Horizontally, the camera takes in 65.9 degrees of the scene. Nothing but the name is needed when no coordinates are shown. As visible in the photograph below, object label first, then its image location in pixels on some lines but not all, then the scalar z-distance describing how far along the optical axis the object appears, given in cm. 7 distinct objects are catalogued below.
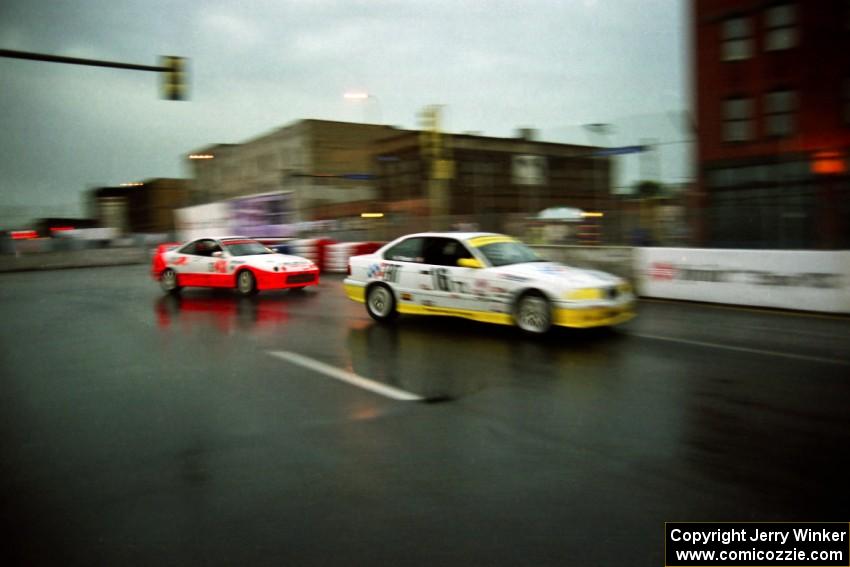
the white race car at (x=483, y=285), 855
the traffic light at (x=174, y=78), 1548
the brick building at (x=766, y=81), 2203
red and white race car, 1487
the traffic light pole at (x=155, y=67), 1341
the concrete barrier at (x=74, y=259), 3192
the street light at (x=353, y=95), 2363
